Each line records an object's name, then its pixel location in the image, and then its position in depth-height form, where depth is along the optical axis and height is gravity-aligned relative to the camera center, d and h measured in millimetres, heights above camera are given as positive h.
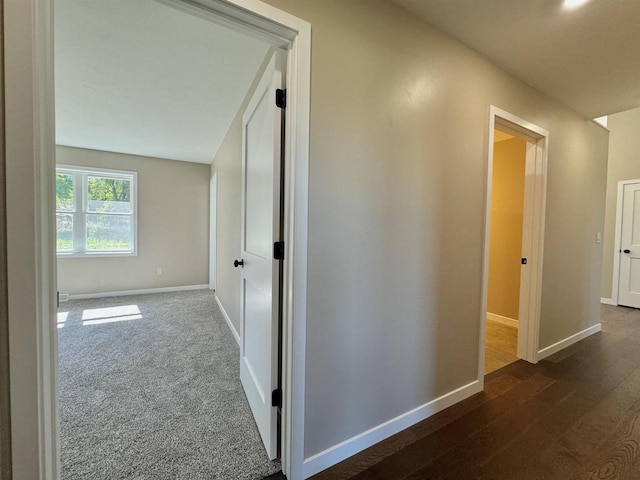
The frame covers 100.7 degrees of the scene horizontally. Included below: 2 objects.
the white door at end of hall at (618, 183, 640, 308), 4262 -194
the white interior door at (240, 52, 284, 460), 1345 -133
